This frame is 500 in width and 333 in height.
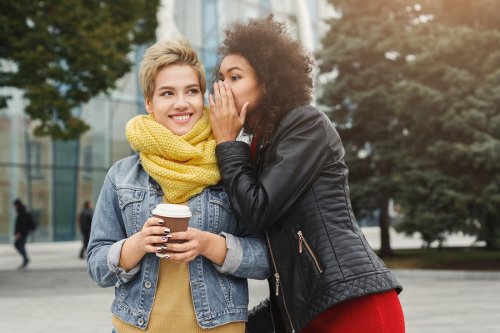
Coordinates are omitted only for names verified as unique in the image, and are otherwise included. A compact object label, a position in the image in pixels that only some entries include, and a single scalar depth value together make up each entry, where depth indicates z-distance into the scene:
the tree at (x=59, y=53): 14.66
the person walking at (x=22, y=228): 19.33
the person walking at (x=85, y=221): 21.64
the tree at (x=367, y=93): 20.39
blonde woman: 2.50
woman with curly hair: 2.47
